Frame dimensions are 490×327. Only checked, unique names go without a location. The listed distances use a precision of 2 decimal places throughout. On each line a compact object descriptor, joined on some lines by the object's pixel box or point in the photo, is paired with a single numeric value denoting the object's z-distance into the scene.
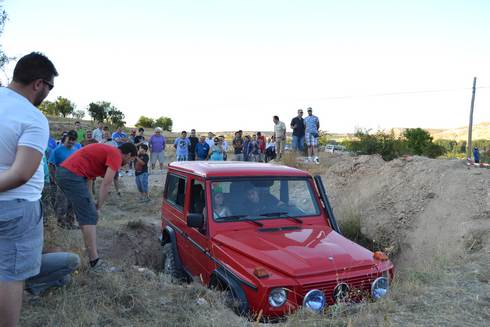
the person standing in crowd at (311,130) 14.55
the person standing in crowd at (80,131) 14.98
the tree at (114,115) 59.87
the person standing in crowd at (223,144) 14.88
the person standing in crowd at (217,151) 14.06
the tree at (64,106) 65.38
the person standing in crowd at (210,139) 16.47
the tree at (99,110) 58.25
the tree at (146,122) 78.25
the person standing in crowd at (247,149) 16.66
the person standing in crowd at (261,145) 17.52
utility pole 27.53
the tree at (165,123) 86.50
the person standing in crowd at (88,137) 10.88
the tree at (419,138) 27.10
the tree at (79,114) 63.36
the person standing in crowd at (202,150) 14.60
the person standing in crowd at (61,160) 7.82
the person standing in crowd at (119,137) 12.99
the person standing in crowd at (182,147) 14.73
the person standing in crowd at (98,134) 15.09
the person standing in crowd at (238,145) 16.77
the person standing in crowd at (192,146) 14.98
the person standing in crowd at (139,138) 14.08
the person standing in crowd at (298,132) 15.02
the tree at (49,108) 58.77
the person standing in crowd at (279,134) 16.25
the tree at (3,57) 8.61
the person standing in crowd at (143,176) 11.35
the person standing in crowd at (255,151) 16.77
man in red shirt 4.67
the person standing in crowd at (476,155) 25.15
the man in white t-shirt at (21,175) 2.31
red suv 3.68
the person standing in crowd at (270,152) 18.89
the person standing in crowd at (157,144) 14.41
